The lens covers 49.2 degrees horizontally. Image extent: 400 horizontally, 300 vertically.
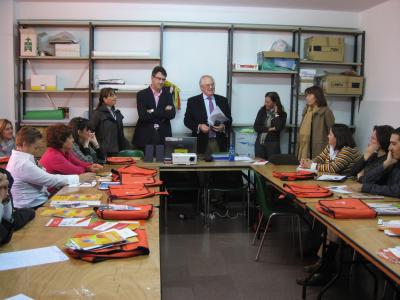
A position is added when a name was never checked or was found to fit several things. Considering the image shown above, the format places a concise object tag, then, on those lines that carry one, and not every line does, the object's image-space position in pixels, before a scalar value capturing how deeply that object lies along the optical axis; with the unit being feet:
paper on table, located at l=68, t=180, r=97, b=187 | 11.41
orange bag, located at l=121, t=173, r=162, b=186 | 11.37
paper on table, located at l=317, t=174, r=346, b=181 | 12.53
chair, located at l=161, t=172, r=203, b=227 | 17.16
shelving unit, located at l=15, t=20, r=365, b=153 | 20.51
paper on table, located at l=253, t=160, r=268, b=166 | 16.07
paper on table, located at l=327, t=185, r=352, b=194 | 11.00
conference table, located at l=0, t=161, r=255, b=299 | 5.20
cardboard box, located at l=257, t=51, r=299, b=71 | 20.91
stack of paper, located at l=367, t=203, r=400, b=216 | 8.91
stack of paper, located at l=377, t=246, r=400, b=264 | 6.36
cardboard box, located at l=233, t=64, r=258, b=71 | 21.03
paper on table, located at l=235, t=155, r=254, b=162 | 17.11
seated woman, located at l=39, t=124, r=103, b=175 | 12.07
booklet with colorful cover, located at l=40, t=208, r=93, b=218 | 8.46
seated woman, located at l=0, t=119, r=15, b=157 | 16.90
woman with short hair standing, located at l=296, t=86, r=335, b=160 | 18.12
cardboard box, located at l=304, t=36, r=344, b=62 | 20.94
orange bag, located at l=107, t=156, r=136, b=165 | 15.25
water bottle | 17.00
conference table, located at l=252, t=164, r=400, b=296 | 6.29
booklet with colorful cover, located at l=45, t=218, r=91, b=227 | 7.80
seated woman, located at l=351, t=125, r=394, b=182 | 12.42
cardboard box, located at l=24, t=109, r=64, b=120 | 20.30
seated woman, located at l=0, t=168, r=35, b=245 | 6.80
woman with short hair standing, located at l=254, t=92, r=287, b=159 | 19.84
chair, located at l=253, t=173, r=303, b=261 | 12.50
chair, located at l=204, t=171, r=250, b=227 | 16.05
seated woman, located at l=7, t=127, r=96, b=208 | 10.29
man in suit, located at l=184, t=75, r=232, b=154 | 19.26
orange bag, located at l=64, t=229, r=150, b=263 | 6.16
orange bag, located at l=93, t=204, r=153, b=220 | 8.12
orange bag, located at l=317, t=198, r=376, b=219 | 8.56
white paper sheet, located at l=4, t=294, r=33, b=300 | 5.00
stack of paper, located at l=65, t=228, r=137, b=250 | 6.44
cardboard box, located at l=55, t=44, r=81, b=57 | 20.10
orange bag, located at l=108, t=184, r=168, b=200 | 9.88
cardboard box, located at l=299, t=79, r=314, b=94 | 21.48
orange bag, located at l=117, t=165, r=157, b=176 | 12.69
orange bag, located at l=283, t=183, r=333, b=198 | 10.50
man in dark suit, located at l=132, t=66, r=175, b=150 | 18.86
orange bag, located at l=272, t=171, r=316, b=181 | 12.83
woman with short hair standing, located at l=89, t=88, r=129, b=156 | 17.66
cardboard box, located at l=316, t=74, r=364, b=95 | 20.81
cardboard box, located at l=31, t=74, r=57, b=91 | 20.17
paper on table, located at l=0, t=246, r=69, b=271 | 5.98
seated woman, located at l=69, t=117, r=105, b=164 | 14.39
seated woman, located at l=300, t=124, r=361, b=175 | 13.69
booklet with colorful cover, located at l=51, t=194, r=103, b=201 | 9.75
